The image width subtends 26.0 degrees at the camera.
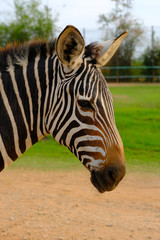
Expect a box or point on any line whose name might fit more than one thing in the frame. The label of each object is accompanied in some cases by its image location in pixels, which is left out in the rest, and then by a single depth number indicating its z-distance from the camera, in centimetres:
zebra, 241
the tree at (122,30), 2734
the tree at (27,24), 3206
